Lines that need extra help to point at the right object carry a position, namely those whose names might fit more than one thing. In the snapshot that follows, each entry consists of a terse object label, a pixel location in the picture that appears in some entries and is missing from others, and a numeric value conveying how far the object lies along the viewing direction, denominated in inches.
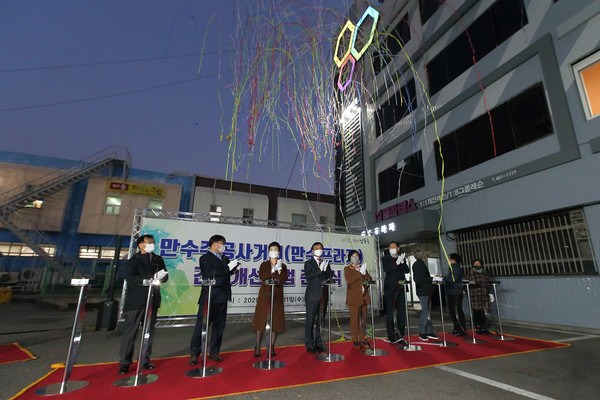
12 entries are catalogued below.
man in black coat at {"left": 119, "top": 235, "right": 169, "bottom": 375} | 150.6
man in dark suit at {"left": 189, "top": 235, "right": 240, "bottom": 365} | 169.8
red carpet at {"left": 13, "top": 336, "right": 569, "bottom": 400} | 124.8
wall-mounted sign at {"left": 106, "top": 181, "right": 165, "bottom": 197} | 703.1
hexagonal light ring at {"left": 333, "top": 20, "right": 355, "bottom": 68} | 296.3
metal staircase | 576.1
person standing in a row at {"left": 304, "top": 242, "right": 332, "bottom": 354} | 194.1
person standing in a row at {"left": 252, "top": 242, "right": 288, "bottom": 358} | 180.7
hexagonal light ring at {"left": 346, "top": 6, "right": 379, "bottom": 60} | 297.9
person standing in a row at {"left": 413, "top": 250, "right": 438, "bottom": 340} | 226.4
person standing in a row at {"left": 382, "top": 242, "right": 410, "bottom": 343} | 219.0
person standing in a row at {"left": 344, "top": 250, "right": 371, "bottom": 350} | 201.6
